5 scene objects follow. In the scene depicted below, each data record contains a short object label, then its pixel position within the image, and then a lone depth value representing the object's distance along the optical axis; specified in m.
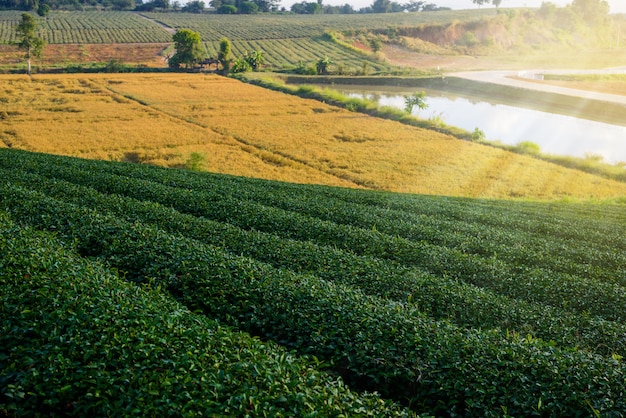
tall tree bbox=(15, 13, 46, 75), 94.06
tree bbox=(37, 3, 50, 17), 161.25
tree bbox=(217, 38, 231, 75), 112.50
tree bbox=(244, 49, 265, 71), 118.38
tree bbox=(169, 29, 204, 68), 108.44
